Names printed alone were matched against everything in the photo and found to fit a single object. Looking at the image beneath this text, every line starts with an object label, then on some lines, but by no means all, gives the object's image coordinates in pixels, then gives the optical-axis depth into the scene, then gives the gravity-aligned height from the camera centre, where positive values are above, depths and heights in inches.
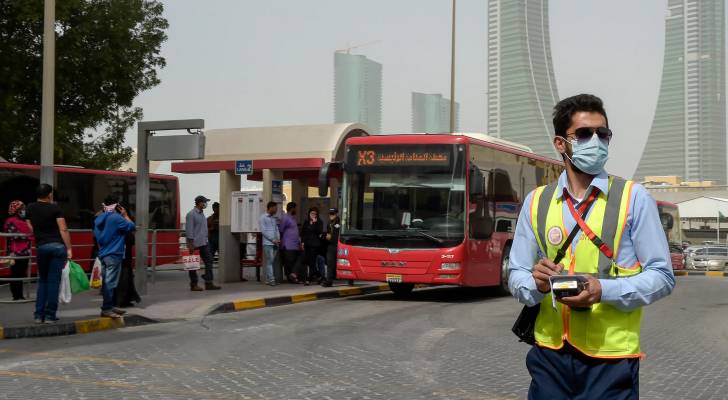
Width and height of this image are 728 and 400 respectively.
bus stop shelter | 852.6 +64.7
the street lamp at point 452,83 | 1333.7 +197.3
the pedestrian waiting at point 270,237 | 810.8 -7.8
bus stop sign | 822.7 +50.5
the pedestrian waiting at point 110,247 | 514.6 -10.7
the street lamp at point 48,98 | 602.5 +78.7
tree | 1043.3 +175.3
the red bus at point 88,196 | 936.9 +32.5
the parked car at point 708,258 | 1991.9 -59.9
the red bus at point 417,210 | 692.1 +12.8
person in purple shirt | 837.2 -8.9
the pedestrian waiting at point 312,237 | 838.5 -8.0
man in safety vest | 133.6 -6.0
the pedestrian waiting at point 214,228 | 941.9 -0.7
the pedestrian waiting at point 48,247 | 475.2 -9.8
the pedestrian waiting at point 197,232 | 738.2 -3.6
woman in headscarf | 586.6 -20.2
